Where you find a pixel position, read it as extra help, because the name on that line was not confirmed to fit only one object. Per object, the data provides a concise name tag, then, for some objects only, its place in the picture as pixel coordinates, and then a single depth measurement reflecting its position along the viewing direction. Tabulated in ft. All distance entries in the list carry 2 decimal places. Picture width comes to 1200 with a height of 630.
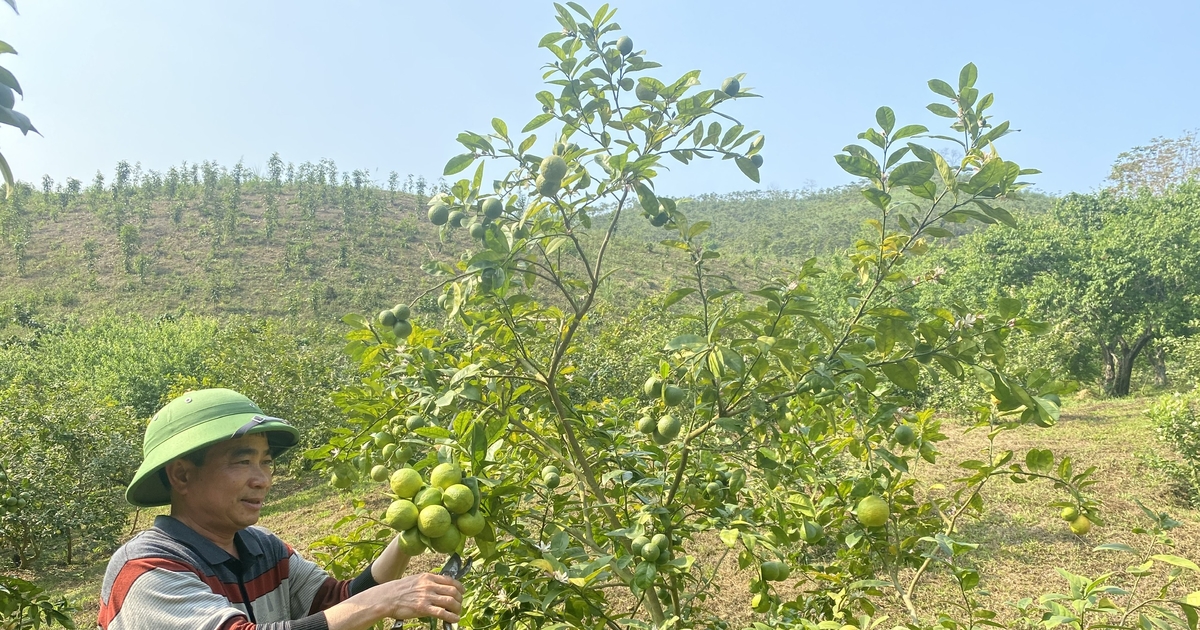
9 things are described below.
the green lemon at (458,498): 3.39
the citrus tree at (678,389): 4.30
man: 3.65
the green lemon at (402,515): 3.43
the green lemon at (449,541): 3.46
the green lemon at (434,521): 3.36
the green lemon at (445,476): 3.51
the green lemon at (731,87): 4.66
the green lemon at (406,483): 3.61
